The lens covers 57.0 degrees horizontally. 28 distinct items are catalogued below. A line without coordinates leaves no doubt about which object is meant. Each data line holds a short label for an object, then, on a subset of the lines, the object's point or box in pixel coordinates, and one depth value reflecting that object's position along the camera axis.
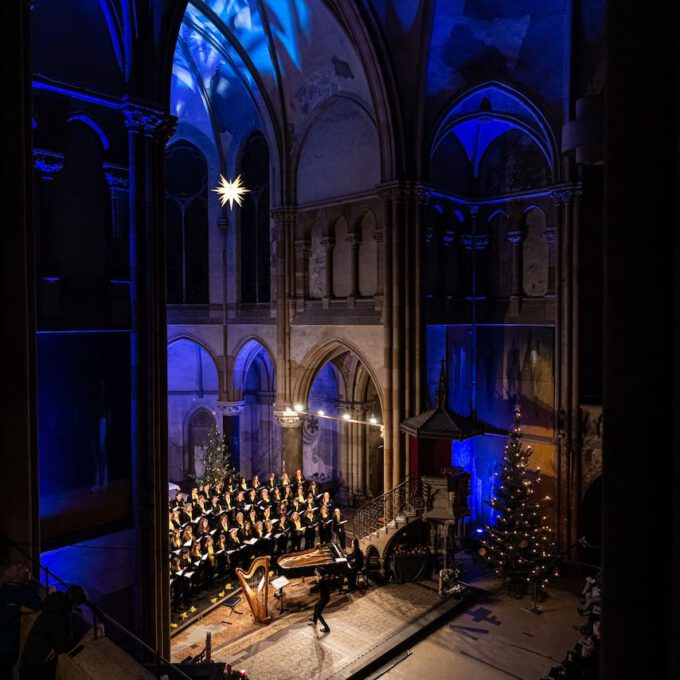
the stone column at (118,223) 10.91
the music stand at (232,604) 13.42
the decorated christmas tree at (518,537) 14.71
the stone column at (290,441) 20.30
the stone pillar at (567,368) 16.73
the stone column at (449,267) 19.16
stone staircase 15.77
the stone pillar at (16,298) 7.21
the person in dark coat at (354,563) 14.97
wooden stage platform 11.41
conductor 12.48
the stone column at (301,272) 20.14
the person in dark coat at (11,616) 5.21
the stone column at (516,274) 19.09
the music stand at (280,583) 13.04
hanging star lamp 18.20
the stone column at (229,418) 22.66
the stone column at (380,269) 17.75
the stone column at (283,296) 20.33
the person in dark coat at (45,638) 4.94
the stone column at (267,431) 24.69
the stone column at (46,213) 10.02
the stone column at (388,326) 17.08
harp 12.86
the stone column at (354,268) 18.67
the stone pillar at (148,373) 10.88
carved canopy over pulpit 15.04
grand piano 14.95
